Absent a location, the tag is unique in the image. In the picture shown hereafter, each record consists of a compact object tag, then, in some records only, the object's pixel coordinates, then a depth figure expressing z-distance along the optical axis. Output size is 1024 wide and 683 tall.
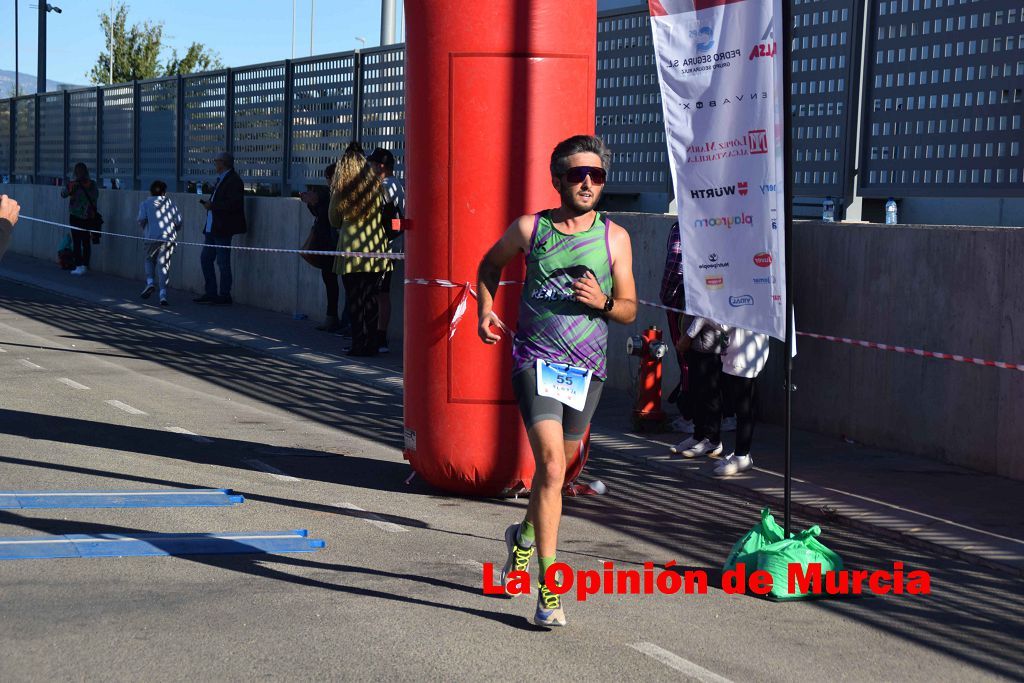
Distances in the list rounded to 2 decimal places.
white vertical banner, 6.54
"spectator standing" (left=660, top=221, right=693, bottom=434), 9.88
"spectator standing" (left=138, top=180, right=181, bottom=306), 20.56
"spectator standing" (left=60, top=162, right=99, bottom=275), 25.02
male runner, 5.77
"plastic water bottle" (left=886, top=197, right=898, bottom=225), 10.41
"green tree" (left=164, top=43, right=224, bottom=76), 73.56
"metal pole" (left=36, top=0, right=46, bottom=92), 40.00
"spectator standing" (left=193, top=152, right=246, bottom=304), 19.64
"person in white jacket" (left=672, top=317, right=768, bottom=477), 9.07
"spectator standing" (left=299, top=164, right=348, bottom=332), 16.55
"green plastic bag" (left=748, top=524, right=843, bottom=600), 6.25
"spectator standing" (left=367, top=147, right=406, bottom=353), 14.63
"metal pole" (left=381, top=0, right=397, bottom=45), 21.30
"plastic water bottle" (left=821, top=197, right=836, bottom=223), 10.89
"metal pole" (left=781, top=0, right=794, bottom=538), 6.38
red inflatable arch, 8.05
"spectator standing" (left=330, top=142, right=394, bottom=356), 14.63
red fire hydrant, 10.38
